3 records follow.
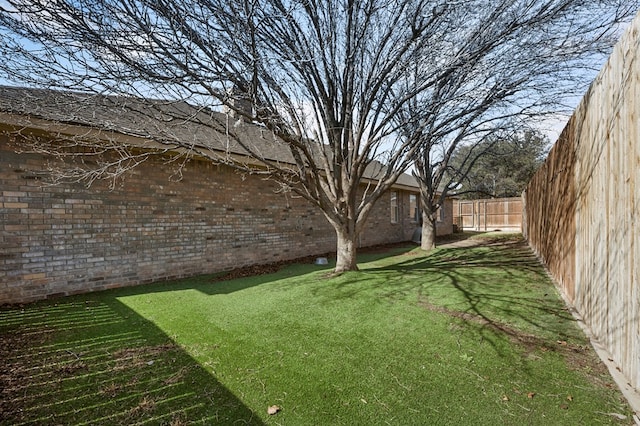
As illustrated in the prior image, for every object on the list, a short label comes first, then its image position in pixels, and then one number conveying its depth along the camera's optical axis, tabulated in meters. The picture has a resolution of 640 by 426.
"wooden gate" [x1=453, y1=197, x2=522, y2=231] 22.17
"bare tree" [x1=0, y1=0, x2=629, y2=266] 4.23
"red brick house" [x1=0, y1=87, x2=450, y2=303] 5.14
